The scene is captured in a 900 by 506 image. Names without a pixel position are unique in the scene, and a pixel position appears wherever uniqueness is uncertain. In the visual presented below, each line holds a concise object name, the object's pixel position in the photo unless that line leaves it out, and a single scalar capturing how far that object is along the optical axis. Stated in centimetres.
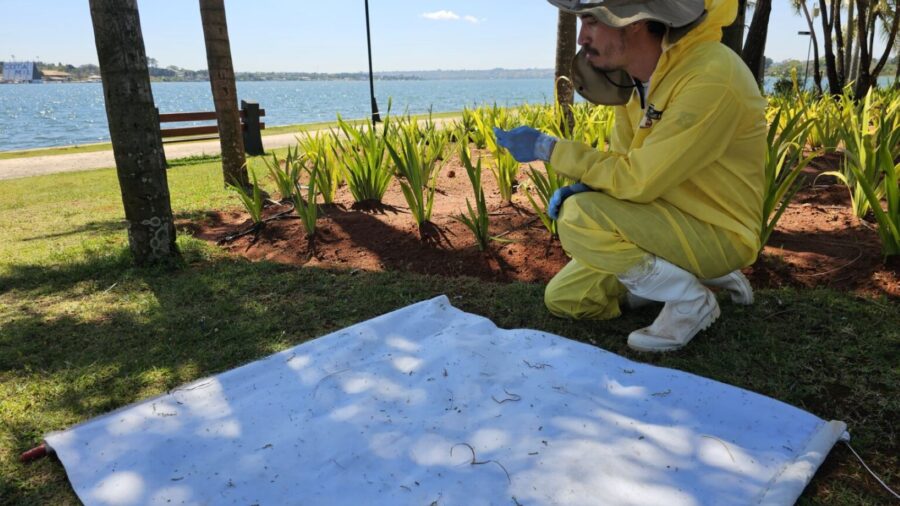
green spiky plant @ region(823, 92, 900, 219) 245
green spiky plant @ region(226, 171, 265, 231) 334
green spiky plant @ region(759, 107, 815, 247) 225
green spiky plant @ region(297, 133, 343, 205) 362
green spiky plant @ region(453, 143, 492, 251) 273
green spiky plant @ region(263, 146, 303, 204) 339
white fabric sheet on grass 133
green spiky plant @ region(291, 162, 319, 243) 312
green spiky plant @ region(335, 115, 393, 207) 361
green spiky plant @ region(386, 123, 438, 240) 304
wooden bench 848
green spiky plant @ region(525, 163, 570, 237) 264
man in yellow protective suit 169
